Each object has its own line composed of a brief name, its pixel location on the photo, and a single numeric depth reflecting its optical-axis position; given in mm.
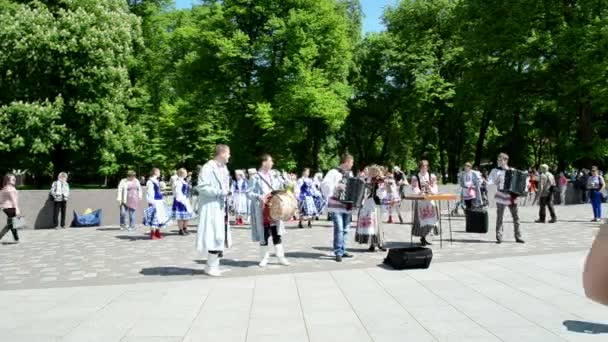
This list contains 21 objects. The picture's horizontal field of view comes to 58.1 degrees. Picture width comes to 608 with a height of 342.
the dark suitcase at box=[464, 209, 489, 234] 14680
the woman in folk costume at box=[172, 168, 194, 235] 15773
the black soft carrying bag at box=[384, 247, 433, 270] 9648
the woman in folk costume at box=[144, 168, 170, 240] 15453
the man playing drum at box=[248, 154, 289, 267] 10406
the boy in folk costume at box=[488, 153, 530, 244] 13180
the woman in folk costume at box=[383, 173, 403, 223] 18406
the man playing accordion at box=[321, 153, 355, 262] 11031
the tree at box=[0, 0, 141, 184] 26016
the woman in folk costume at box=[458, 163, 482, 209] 19609
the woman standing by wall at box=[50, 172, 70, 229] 19609
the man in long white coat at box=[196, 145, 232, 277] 9516
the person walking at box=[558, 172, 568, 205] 27875
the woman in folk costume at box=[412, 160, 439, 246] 12930
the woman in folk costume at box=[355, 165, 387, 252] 12062
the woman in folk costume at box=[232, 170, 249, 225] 19906
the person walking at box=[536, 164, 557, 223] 18469
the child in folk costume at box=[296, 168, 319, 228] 18656
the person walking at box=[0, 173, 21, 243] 15023
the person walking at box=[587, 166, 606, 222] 18875
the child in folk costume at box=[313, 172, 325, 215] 20109
